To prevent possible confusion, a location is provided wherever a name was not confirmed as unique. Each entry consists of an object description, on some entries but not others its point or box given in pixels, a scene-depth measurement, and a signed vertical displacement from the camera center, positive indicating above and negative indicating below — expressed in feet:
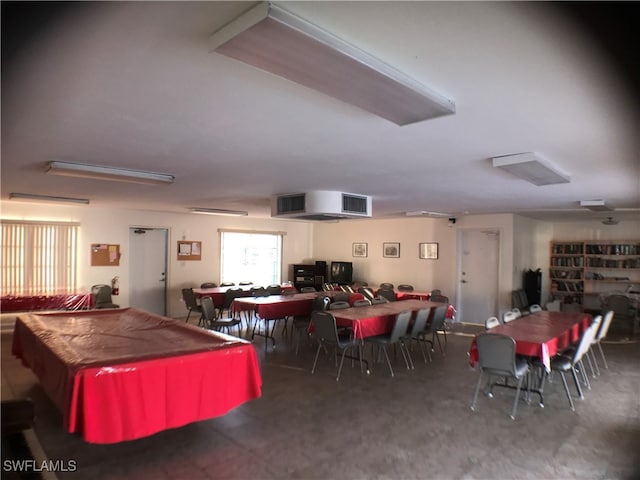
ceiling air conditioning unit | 18.51 +1.99
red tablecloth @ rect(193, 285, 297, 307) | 27.22 -3.12
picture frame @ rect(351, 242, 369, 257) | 37.18 -0.18
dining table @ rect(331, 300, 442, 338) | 17.34 -3.14
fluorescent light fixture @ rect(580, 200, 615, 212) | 20.95 +2.30
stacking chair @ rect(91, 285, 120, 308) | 26.20 -3.30
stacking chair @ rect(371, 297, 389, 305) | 22.38 -3.01
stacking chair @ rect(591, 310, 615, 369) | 18.48 -3.69
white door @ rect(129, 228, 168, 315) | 29.99 -1.70
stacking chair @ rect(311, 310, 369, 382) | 16.90 -3.69
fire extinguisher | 28.60 -2.76
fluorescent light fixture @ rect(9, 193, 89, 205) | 20.56 +2.56
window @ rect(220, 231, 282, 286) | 34.88 -0.96
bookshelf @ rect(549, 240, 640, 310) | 31.12 -1.70
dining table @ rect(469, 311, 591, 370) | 13.71 -3.28
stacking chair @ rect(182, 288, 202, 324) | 26.32 -3.55
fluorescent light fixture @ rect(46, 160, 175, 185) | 12.91 +2.51
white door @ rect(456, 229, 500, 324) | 30.32 -2.06
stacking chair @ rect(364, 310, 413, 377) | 17.72 -3.92
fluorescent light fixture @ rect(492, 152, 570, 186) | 11.15 +2.37
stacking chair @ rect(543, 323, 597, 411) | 14.33 -4.13
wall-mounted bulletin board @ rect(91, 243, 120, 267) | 27.91 -0.61
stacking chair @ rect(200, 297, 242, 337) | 21.39 -3.81
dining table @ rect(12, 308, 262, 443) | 9.18 -3.28
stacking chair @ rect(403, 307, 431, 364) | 19.27 -3.74
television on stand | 36.78 -2.37
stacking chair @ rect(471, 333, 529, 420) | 13.12 -3.66
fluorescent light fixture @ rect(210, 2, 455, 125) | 4.79 +2.55
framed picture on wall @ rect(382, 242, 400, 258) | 35.12 -0.16
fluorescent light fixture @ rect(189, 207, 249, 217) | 27.96 +2.58
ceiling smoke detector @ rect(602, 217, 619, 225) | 29.93 +2.00
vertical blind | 24.35 -0.76
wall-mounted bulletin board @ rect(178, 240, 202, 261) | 32.01 -0.28
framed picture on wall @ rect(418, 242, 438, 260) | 32.81 -0.30
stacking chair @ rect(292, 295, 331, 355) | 21.97 -3.66
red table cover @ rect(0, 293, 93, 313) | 23.20 -3.34
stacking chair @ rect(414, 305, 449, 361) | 20.64 -3.84
